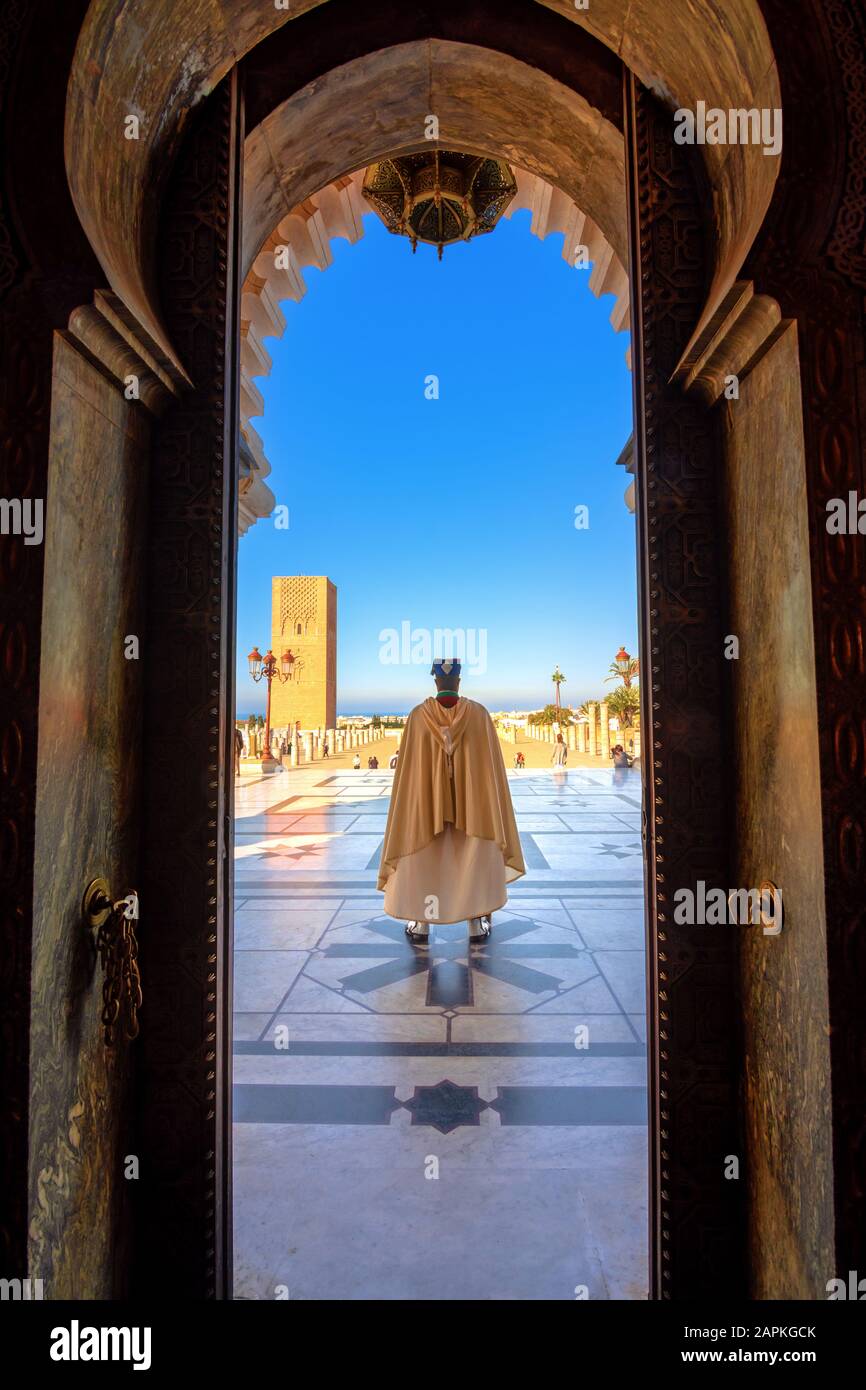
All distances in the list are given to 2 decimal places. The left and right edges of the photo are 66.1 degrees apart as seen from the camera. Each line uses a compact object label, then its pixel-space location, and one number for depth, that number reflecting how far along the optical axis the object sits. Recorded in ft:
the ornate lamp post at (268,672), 58.23
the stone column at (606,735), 78.07
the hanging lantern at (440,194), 11.42
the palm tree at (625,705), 84.73
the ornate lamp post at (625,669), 80.64
